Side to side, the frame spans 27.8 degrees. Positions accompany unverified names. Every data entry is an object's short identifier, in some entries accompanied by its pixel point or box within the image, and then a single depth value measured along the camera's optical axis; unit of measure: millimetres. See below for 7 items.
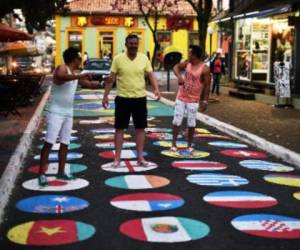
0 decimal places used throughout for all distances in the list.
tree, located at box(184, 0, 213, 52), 20750
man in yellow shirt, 8594
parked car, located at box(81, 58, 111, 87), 31619
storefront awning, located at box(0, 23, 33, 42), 14389
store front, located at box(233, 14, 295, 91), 20656
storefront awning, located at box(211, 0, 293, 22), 19534
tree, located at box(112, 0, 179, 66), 33094
